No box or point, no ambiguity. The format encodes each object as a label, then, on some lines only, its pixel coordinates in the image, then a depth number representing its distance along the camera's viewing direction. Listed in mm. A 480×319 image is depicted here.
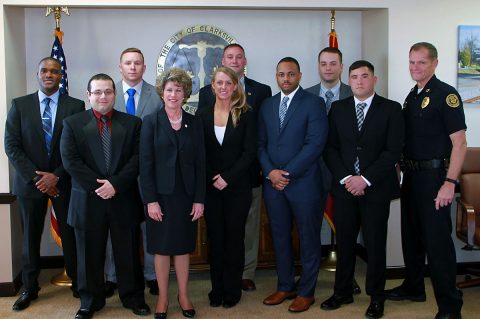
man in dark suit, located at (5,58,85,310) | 3781
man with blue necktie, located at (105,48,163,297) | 3994
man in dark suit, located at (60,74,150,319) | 3471
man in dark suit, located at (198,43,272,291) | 4090
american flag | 4652
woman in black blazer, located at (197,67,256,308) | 3615
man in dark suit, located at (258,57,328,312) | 3676
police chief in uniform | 3430
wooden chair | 4082
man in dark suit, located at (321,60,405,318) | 3555
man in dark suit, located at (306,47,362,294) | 4281
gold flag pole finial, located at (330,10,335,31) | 5085
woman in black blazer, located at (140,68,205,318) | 3434
